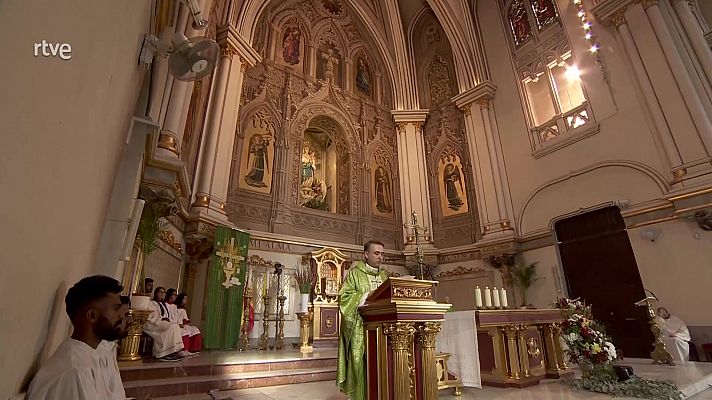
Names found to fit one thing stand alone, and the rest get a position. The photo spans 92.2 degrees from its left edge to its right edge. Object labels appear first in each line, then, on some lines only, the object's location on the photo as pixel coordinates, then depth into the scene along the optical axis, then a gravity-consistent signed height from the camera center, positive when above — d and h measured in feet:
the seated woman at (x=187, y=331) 22.30 +0.01
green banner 26.30 +2.84
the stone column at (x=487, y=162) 37.77 +18.05
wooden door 26.94 +4.03
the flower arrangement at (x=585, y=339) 15.71 -0.69
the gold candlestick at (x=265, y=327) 28.50 +0.21
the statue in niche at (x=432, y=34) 51.08 +41.18
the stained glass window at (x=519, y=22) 40.83 +34.61
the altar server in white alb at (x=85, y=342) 4.57 -0.13
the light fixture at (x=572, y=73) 34.27 +24.08
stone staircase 15.15 -2.10
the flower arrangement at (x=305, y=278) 32.14 +4.63
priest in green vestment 11.91 +0.27
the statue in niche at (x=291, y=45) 43.32 +34.34
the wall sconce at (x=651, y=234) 26.11 +6.36
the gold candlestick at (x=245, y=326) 27.73 +0.31
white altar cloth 16.02 -0.90
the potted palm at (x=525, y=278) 33.88 +4.33
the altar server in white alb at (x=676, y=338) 22.65 -1.01
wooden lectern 10.48 -0.42
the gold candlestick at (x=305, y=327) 27.43 +0.14
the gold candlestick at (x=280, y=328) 29.04 +0.11
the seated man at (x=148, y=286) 19.33 +2.44
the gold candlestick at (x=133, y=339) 17.49 -0.33
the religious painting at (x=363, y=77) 49.60 +34.72
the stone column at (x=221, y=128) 28.58 +17.72
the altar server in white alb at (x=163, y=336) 18.85 -0.23
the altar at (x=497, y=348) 16.65 -1.10
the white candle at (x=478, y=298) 18.81 +1.42
